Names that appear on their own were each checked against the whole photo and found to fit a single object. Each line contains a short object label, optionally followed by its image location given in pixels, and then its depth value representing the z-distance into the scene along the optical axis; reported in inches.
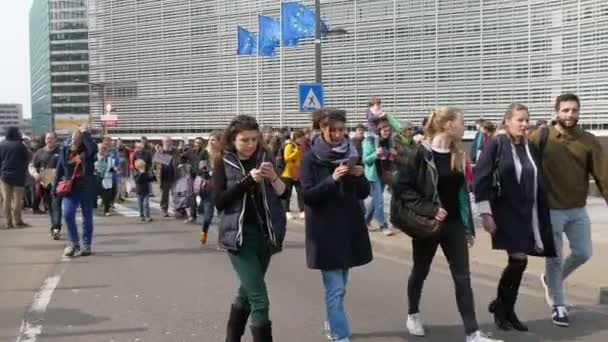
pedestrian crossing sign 596.7
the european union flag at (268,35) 863.1
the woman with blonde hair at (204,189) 406.4
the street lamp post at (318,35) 608.7
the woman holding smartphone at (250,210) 172.1
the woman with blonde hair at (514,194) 207.8
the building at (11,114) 5674.2
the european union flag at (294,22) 737.0
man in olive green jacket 221.6
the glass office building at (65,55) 4517.7
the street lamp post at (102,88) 2174.5
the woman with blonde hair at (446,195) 196.5
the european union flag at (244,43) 952.9
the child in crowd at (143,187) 552.1
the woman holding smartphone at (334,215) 188.4
